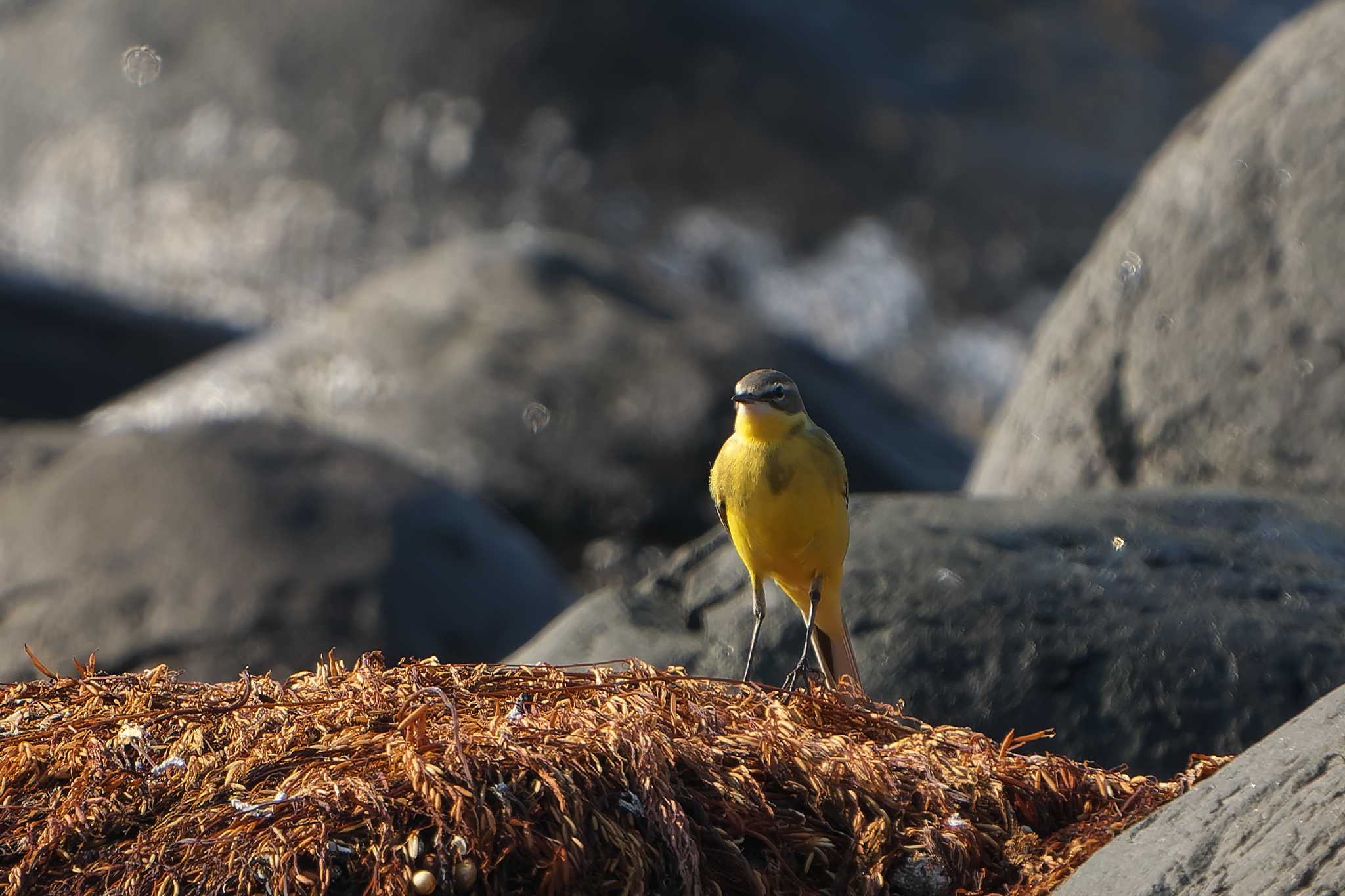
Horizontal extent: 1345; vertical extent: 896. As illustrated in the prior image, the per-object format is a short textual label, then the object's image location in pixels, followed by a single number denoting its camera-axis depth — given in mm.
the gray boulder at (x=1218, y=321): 14453
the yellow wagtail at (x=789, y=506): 10312
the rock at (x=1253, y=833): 5734
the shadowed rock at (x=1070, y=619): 10320
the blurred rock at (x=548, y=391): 23125
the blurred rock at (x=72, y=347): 28016
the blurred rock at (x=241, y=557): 14055
